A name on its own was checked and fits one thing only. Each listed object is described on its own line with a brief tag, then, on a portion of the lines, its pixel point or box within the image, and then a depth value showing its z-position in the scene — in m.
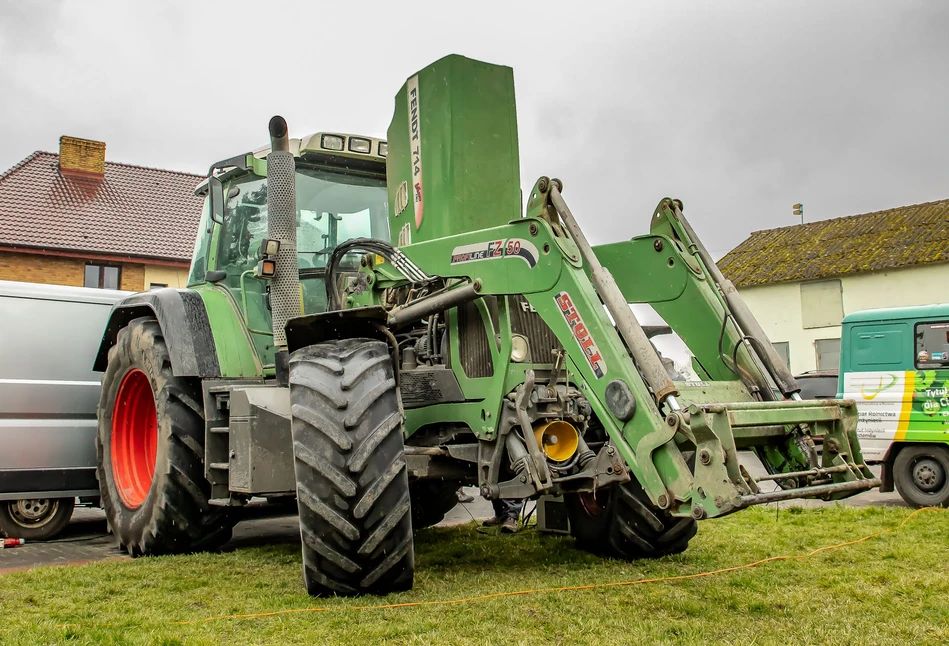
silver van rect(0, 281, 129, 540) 8.02
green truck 11.21
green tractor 4.81
